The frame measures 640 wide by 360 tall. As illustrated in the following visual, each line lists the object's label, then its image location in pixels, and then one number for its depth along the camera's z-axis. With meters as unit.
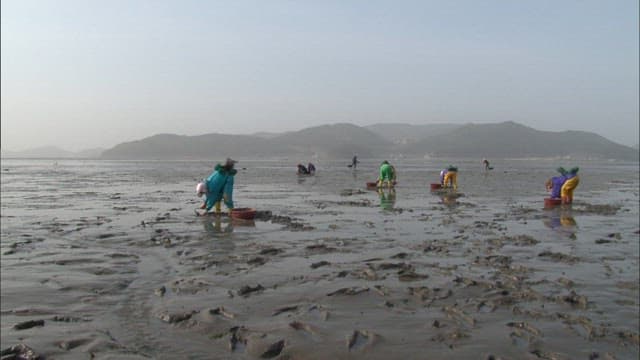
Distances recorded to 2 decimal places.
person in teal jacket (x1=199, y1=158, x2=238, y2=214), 17.48
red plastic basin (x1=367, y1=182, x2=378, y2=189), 31.51
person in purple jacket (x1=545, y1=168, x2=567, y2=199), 21.88
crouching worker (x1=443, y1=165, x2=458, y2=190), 29.30
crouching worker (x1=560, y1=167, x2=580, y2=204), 21.16
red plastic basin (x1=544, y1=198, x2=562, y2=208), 20.89
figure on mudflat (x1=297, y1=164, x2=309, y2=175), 49.66
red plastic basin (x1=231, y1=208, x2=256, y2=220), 16.42
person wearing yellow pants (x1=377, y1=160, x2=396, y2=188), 30.77
